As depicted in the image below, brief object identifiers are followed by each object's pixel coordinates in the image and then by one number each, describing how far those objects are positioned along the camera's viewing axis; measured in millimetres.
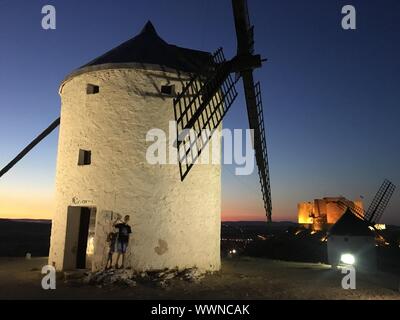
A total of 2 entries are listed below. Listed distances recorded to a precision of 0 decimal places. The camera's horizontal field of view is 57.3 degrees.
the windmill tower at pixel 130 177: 10172
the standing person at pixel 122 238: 9688
